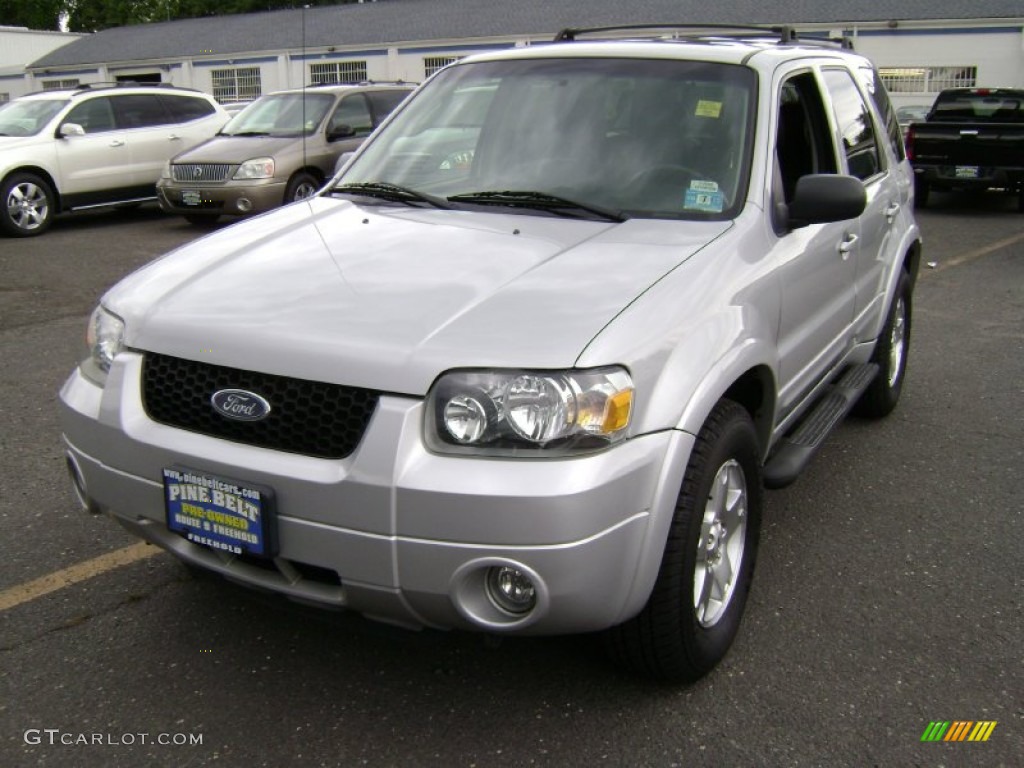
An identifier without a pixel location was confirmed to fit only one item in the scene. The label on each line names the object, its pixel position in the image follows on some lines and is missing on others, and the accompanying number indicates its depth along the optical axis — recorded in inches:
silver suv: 95.5
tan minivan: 466.0
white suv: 478.9
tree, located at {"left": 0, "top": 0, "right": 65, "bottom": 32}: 2930.6
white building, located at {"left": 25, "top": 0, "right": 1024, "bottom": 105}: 1027.3
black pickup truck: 558.9
